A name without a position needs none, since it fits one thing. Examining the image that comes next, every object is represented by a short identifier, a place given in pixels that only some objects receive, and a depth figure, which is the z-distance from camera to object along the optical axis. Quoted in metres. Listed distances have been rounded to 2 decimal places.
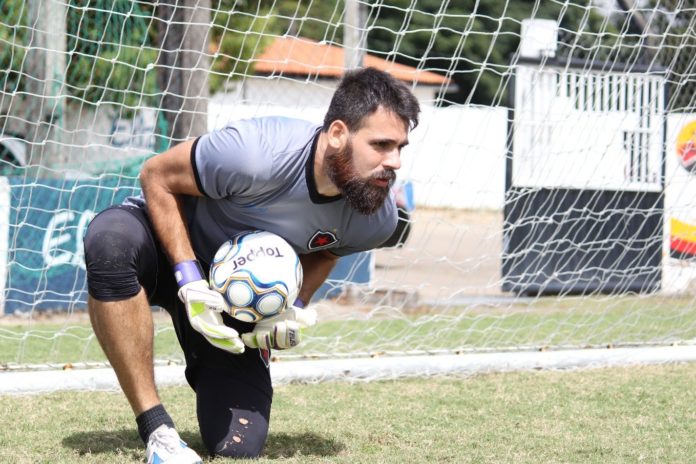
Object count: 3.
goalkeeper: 6.76
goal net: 13.25
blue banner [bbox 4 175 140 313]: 14.24
